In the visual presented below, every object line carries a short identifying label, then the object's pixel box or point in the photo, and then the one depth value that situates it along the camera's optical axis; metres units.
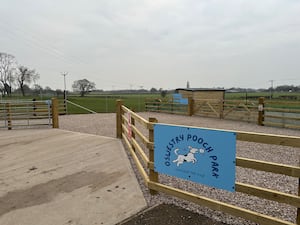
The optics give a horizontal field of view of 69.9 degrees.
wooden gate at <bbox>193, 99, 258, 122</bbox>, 11.09
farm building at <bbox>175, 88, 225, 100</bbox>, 19.25
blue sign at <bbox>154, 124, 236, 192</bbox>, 2.16
